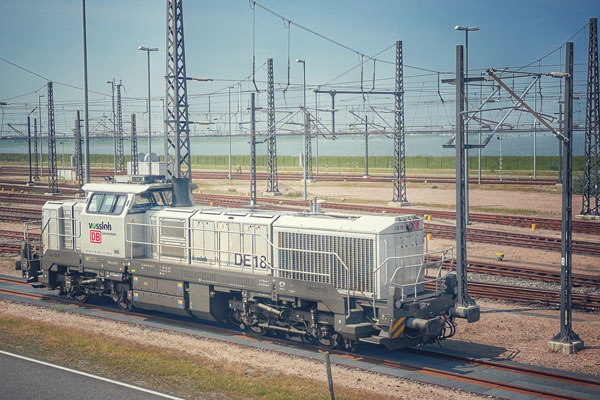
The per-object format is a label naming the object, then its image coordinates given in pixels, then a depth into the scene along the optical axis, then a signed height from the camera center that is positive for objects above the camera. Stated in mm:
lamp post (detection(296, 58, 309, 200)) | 34812 +3388
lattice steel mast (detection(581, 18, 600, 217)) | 31000 +3210
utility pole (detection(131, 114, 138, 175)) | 48469 +2923
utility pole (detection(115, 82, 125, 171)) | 56231 +5478
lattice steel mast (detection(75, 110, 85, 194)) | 48562 +2321
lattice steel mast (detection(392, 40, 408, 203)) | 37312 +3542
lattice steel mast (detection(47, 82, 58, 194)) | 47575 +3045
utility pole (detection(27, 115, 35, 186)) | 57125 +3418
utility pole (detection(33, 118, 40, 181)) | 58594 +278
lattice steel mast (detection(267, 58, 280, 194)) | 43094 +2676
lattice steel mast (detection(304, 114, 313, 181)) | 57881 +1654
